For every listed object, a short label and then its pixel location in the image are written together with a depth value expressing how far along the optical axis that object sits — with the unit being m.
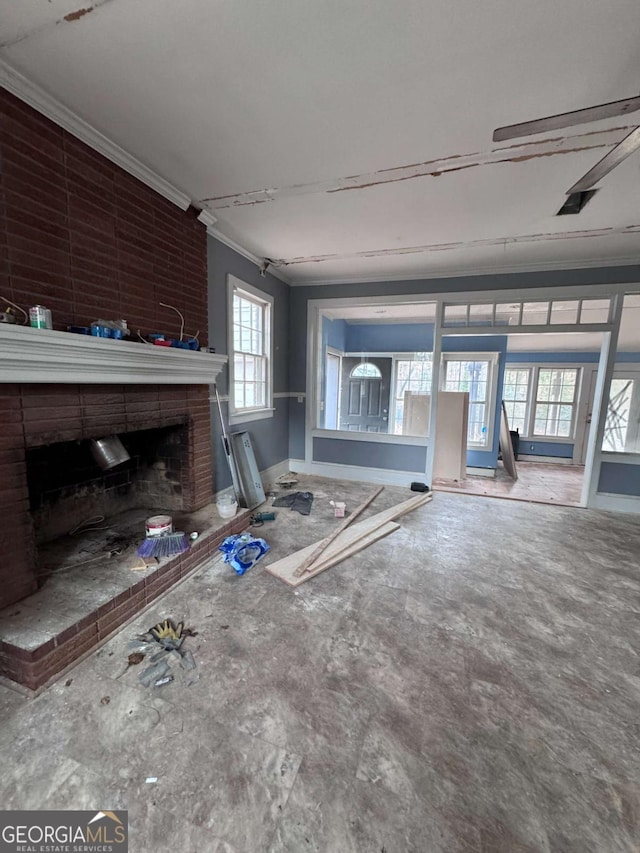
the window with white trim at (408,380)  4.98
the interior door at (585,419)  6.85
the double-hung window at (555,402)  7.09
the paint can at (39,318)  1.70
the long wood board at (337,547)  2.54
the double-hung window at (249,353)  3.85
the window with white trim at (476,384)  5.71
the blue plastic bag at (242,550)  2.56
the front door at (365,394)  5.35
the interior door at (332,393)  5.43
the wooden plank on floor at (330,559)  2.49
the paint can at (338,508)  3.66
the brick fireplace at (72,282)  1.72
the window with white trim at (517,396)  7.35
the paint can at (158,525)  2.49
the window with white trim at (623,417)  4.04
